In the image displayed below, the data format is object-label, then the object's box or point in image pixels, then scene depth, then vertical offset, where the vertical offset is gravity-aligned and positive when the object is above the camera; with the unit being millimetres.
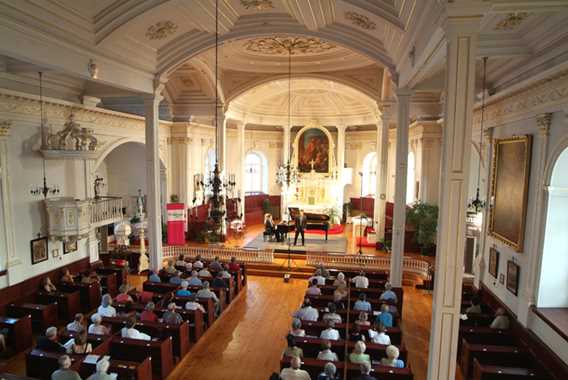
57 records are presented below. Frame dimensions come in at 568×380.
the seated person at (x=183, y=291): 9117 -3073
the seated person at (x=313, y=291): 9359 -3075
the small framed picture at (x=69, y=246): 11227 -2520
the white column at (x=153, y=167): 11023 +3
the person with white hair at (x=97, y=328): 7098 -3126
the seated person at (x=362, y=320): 7422 -3037
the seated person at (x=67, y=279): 10266 -3195
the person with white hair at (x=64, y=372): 5281 -2976
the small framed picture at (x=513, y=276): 7938 -2253
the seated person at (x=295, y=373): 5480 -3033
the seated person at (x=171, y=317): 7543 -3080
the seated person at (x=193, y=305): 8452 -3171
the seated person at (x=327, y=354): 6234 -3117
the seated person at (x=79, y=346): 6246 -3104
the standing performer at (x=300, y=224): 15375 -2279
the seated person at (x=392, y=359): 5965 -3049
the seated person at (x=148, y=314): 7672 -3096
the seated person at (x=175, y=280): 10180 -3117
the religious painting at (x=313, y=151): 21484 +1126
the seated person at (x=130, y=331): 6871 -3079
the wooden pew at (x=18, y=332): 7691 -3544
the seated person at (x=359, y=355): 5996 -3009
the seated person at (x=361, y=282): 10078 -3038
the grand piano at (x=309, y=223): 16078 -2494
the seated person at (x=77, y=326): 6867 -3031
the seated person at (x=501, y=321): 7766 -3108
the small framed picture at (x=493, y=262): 9094 -2206
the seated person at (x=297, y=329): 6988 -3052
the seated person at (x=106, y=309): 7941 -3102
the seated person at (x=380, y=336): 6746 -3030
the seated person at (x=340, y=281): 9431 -2864
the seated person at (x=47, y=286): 9688 -3221
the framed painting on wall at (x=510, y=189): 7691 -345
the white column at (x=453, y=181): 4586 -106
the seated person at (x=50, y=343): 6332 -3072
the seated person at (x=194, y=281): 9969 -3072
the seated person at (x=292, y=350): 6027 -3088
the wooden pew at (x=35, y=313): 8578 -3477
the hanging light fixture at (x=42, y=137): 10000 +768
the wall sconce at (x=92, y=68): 8297 +2198
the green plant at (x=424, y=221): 12953 -1735
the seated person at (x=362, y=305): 8367 -3055
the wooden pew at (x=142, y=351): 6660 -3348
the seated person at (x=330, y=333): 6905 -3063
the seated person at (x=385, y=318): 7723 -3063
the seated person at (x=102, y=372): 5277 -2976
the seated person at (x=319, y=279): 10094 -3000
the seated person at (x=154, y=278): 10430 -3158
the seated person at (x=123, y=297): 8775 -3165
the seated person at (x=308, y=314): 7961 -3127
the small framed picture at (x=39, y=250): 10031 -2353
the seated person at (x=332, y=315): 7570 -2998
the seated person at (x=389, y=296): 8758 -2976
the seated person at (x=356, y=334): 6813 -3115
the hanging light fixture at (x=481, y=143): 8564 +823
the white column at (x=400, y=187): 9719 -404
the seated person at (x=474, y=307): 8422 -3087
